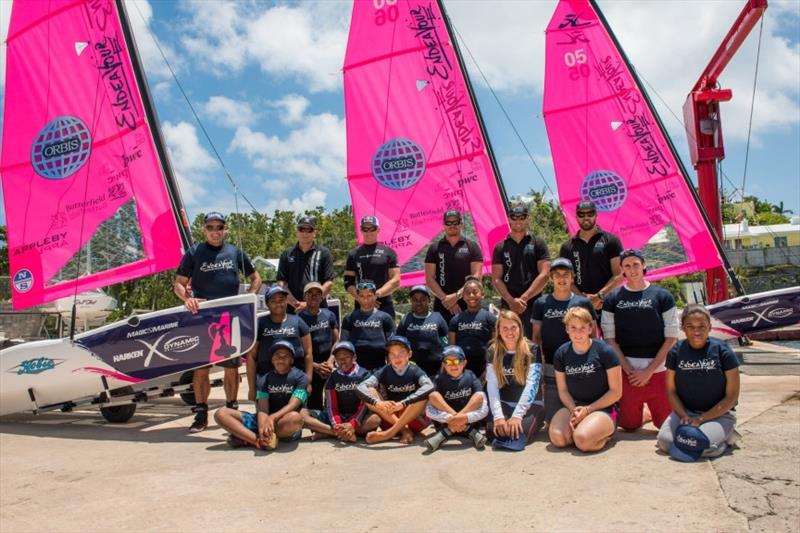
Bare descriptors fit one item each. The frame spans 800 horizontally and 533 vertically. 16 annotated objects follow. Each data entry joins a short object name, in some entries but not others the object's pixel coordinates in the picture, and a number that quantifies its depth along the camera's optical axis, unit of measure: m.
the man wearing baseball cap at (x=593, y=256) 6.39
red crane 14.38
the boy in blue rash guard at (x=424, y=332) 6.17
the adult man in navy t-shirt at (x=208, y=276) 6.70
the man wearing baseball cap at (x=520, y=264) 6.66
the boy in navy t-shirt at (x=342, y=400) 5.86
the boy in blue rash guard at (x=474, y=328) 6.02
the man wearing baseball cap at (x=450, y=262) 6.90
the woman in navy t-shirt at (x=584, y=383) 5.06
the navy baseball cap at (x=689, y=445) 4.61
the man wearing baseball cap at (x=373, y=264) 7.06
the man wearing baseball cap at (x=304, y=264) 7.00
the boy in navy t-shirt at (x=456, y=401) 5.41
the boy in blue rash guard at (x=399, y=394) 5.62
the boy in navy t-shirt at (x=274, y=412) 5.71
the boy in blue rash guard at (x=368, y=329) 6.34
